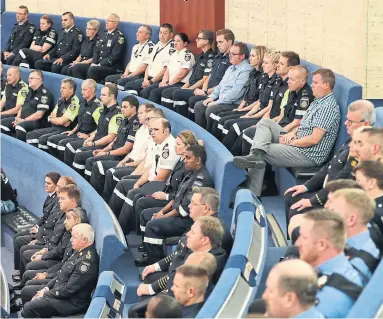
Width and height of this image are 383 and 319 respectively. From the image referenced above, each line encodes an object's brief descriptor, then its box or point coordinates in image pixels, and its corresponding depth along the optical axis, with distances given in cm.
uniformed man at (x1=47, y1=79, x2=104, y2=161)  1585
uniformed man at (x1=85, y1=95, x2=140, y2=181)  1419
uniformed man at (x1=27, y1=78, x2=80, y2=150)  1654
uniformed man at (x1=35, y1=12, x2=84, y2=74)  2008
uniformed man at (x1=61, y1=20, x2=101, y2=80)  1926
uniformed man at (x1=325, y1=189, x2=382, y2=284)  718
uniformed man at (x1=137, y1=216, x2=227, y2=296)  886
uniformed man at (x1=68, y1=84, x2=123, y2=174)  1487
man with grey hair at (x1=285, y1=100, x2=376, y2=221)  962
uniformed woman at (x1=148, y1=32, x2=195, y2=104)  1627
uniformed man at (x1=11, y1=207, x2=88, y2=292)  1196
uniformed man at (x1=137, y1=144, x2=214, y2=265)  1116
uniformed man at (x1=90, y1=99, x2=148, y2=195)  1361
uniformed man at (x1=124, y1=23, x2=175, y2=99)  1697
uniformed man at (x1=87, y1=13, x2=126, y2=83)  1892
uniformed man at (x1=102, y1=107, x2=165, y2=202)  1313
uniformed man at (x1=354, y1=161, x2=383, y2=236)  811
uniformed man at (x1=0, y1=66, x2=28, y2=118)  1811
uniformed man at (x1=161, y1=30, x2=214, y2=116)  1573
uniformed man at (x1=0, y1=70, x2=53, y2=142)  1747
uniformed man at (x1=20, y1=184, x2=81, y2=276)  1238
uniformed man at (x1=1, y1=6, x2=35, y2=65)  2154
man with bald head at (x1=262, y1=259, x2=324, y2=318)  593
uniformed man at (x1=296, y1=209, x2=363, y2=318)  666
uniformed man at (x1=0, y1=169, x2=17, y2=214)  1477
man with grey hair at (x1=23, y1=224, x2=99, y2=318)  1083
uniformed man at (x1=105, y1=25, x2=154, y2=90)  1769
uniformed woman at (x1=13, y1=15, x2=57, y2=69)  2083
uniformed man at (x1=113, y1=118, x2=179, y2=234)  1234
